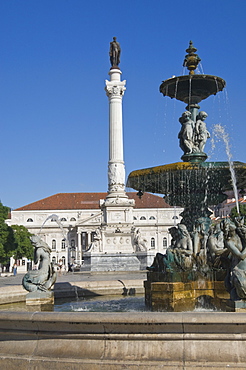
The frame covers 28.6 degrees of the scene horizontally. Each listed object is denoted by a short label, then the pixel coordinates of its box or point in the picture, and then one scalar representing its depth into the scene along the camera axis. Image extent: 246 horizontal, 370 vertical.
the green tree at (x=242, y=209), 46.44
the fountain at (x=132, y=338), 5.07
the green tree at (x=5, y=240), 46.44
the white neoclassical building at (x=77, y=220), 86.12
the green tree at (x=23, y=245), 58.00
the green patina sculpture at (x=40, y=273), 7.99
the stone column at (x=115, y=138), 53.22
